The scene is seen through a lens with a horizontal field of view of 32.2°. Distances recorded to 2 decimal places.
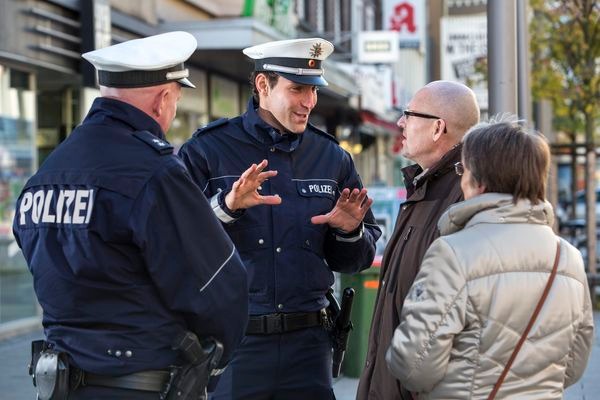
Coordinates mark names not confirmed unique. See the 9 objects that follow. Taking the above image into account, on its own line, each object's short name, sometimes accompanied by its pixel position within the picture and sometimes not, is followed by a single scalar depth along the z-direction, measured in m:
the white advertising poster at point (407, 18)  32.31
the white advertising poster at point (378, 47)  25.69
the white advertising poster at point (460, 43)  24.94
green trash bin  8.66
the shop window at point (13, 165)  11.05
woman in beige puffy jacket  3.08
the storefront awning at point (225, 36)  14.48
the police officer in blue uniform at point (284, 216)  4.09
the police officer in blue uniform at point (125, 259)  3.01
